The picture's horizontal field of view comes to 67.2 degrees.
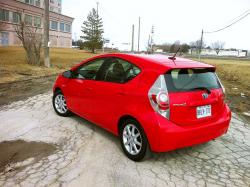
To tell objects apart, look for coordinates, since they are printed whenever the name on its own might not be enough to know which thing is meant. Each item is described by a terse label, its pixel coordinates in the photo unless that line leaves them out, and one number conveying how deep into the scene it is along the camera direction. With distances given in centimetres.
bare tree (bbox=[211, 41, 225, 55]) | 8413
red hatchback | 261
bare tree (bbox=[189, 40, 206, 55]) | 5369
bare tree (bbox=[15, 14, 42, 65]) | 1209
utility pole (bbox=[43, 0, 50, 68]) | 1181
